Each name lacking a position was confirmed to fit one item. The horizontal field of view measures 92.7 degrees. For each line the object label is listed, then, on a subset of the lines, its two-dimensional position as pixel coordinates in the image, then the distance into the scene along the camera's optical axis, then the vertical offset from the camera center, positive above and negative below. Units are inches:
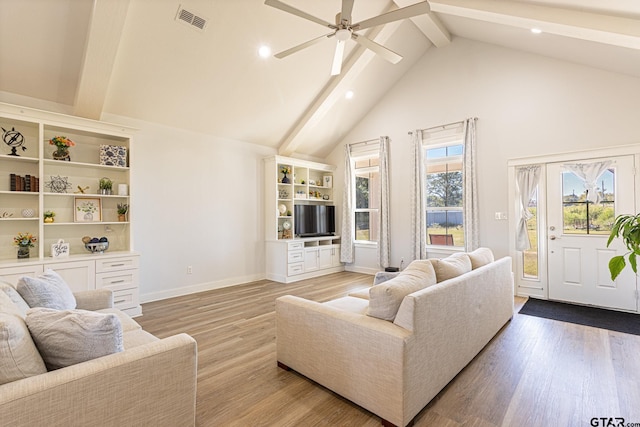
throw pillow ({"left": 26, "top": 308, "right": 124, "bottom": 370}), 53.2 -20.9
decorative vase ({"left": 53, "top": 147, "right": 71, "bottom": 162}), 147.3 +31.1
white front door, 157.8 -12.7
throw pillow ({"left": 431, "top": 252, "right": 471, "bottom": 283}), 99.0 -18.1
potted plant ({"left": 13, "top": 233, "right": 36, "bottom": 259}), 138.0 -11.3
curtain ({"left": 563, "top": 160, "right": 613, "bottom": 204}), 163.3 +20.8
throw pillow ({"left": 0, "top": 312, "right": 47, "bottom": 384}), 46.1 -21.3
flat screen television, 248.1 -4.2
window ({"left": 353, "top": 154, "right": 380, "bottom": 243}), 264.8 +15.1
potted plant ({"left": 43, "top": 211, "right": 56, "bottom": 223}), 144.0 +0.5
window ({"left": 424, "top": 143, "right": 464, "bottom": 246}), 219.0 +15.0
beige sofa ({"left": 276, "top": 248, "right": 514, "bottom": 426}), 71.3 -33.3
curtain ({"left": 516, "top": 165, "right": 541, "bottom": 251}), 183.9 +11.5
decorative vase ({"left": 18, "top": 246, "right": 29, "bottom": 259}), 138.3 -15.2
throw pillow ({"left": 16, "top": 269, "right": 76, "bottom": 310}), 78.9 -20.0
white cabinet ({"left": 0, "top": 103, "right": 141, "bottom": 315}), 136.5 +10.9
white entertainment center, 231.0 -12.8
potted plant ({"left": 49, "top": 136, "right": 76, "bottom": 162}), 145.8 +34.9
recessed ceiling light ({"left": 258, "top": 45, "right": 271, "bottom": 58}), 163.5 +89.3
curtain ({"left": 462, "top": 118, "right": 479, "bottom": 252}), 202.1 +16.9
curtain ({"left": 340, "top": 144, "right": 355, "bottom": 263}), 267.0 -2.0
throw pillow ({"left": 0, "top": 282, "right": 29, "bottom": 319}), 70.1 -18.7
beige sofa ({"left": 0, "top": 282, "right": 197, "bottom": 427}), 45.2 -29.0
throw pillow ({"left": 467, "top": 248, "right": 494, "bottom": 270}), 119.1 -18.2
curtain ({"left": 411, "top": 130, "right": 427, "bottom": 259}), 225.3 +9.0
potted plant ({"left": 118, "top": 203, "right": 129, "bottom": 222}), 165.9 +2.9
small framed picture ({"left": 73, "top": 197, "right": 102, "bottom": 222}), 157.1 +4.5
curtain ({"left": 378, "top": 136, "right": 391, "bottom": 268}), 243.2 +5.0
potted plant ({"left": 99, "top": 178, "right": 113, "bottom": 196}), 159.6 +16.0
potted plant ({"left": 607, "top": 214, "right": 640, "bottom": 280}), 41.2 -3.5
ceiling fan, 103.4 +70.3
